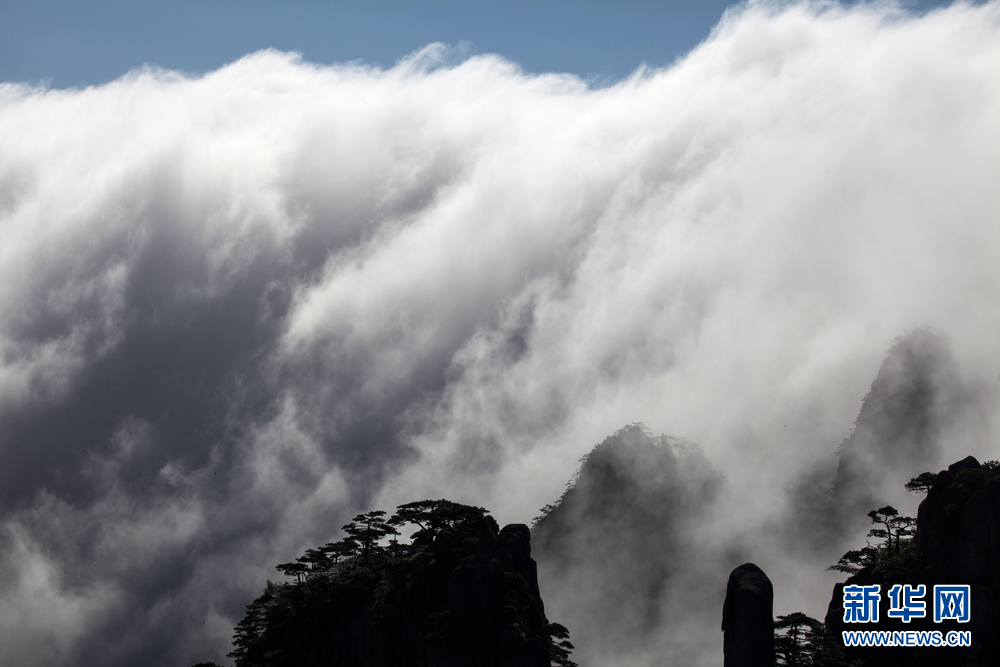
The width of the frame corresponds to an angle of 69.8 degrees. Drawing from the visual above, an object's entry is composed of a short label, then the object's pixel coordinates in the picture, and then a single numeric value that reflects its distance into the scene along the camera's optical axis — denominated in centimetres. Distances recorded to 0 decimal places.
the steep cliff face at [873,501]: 19825
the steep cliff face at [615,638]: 18588
